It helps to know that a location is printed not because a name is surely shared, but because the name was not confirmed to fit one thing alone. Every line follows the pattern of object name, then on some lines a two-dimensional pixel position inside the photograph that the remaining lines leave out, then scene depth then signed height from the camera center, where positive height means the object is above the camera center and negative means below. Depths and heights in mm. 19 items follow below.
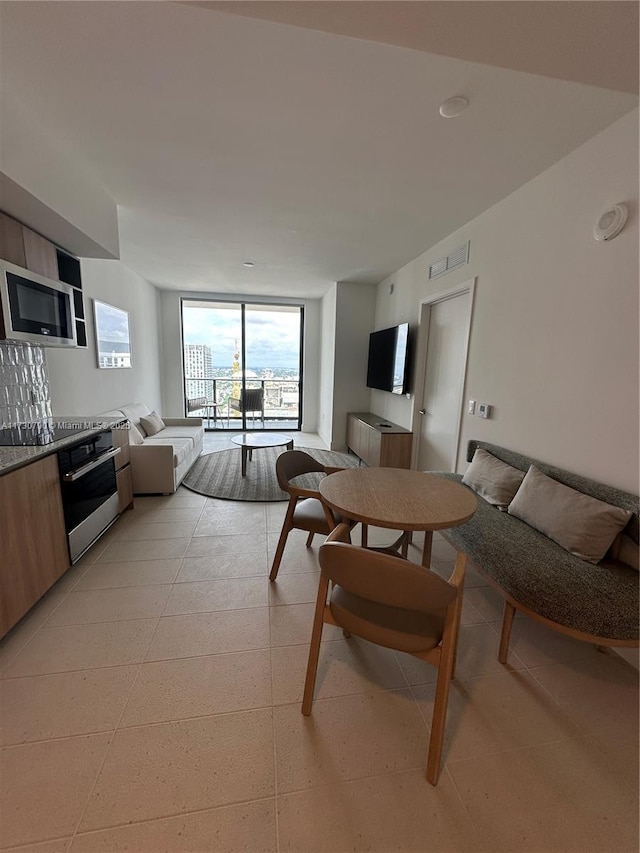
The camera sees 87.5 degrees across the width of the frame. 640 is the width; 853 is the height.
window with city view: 6371 +136
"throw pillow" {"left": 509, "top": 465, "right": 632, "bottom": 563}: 1596 -710
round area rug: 3646 -1355
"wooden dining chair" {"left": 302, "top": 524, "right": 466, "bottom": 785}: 1065 -924
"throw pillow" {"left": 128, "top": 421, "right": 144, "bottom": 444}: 3659 -814
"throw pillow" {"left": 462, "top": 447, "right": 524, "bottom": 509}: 2197 -708
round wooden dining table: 1472 -634
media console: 4016 -896
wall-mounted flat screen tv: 4027 +146
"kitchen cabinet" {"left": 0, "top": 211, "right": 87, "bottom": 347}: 1954 +678
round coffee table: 4098 -923
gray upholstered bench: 1369 -905
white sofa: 3366 -974
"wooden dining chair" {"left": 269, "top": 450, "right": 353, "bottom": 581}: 2031 -882
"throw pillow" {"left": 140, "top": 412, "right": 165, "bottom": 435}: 4413 -812
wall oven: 2109 -888
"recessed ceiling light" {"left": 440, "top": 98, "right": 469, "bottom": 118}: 1596 +1277
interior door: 3162 -96
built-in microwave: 1851 +311
